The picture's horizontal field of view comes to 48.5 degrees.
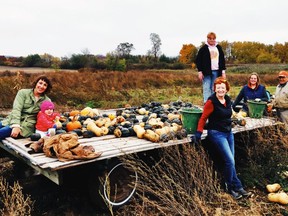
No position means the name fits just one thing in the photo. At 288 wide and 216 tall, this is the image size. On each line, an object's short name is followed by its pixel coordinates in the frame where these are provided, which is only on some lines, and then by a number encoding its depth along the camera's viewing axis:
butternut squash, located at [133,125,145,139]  4.35
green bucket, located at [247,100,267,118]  5.99
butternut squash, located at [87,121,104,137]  4.43
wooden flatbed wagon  3.22
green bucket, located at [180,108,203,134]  4.46
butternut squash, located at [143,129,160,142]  4.13
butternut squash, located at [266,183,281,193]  4.37
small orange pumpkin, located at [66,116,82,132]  4.67
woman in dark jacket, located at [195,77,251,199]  4.19
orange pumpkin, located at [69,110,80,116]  5.79
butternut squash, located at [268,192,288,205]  4.07
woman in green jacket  4.29
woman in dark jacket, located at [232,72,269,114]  6.45
